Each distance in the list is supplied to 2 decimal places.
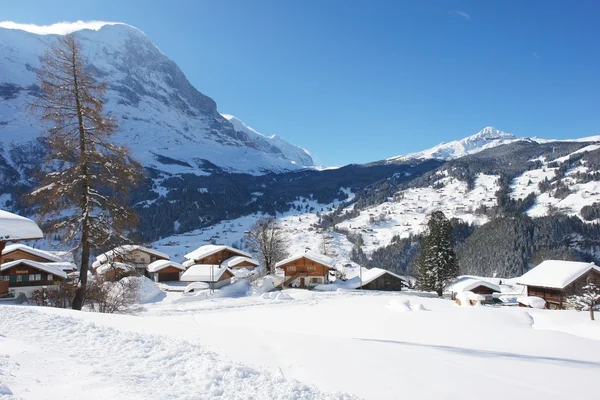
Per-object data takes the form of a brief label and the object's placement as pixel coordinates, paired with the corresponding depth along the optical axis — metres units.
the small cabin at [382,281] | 61.00
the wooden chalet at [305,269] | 58.81
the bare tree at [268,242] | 60.52
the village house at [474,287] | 52.78
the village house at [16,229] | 11.85
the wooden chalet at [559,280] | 40.38
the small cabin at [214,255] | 71.12
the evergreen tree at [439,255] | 49.16
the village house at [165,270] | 62.09
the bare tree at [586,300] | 27.43
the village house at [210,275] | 52.31
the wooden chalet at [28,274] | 39.25
